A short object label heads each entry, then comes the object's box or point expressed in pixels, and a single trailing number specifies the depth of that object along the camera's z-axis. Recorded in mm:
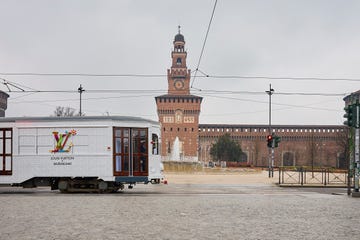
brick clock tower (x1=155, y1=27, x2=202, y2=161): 90500
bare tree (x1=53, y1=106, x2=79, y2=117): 63353
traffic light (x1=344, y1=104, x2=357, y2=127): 18172
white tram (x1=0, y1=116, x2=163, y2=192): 17891
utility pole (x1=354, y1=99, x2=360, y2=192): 18094
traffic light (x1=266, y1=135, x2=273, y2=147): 31703
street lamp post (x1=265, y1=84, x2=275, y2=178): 35250
